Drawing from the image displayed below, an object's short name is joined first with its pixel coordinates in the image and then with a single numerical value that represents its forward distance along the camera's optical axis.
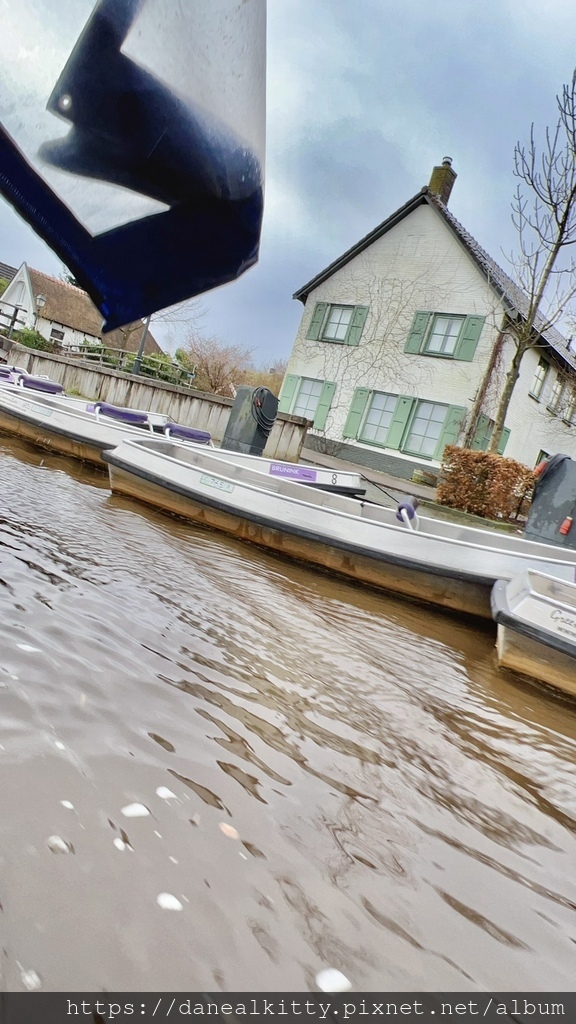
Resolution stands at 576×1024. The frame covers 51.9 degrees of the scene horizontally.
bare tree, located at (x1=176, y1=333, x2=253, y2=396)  21.84
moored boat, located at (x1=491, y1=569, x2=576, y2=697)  4.89
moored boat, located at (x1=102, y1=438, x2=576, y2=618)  6.59
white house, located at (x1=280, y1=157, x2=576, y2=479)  17.31
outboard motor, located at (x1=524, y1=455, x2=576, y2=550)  9.09
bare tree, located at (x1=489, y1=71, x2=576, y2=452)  13.25
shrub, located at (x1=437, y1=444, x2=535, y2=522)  11.81
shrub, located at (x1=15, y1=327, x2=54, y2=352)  22.06
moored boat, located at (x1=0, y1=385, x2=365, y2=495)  9.92
